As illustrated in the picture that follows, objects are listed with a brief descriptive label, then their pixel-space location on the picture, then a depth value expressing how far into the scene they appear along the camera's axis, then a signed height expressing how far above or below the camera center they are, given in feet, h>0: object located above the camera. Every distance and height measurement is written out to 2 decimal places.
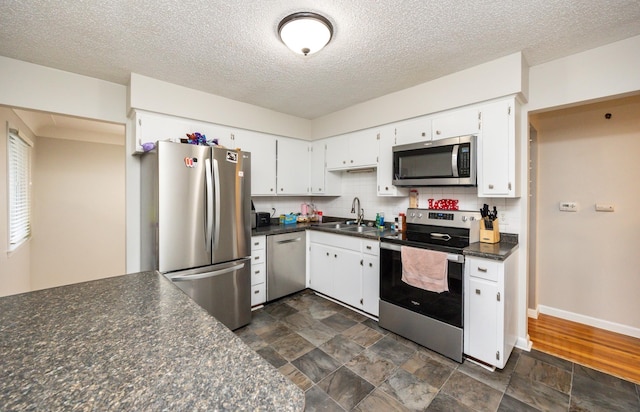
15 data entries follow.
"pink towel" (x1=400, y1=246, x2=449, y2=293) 7.31 -1.85
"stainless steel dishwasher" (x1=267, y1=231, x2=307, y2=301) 10.86 -2.49
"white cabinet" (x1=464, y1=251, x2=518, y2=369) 6.67 -2.75
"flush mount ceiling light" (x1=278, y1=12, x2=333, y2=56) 5.69 +3.86
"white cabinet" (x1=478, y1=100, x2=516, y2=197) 7.53 +1.52
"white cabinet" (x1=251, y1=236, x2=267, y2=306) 10.36 -2.55
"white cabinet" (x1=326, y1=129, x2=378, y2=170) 10.98 +2.39
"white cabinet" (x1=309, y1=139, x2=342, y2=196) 13.21 +1.39
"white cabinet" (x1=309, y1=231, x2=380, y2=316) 9.54 -2.53
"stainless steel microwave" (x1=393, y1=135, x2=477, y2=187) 8.09 +1.37
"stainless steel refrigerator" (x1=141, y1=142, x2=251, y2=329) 7.72 -0.53
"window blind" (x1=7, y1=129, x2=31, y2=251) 9.71 +0.76
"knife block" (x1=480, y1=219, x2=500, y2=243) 7.97 -0.89
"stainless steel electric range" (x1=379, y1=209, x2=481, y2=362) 7.22 -2.54
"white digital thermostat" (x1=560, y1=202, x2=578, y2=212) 9.30 -0.12
